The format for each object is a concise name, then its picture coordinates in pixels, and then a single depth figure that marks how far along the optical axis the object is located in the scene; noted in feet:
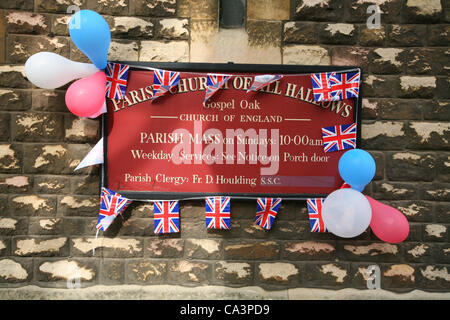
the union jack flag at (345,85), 8.12
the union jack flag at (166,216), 8.12
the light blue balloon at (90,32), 6.92
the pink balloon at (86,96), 7.38
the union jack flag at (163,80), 8.02
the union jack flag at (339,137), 8.13
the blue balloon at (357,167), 6.89
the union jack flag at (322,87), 8.09
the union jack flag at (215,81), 8.07
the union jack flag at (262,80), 7.88
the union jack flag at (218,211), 8.11
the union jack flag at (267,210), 8.09
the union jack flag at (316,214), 8.13
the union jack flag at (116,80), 8.11
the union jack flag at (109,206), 8.02
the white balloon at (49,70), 7.27
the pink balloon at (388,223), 7.18
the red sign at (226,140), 8.18
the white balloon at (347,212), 6.63
